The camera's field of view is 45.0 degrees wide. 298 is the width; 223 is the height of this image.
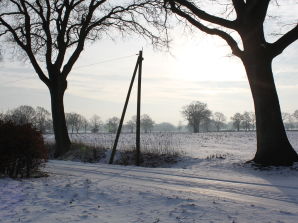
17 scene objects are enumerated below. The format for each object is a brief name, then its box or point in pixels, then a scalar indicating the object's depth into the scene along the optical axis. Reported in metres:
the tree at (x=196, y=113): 126.50
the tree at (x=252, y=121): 161.25
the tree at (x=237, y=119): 151.52
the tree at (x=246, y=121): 156.01
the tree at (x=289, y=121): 187.12
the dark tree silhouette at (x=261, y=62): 11.91
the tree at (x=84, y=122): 172.34
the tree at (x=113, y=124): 158.09
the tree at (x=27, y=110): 129.50
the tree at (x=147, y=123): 173.59
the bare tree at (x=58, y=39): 20.83
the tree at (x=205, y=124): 136.52
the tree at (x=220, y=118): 185.38
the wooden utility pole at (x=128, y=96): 16.54
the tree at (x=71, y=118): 144.25
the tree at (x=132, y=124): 188.12
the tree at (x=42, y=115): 137.88
